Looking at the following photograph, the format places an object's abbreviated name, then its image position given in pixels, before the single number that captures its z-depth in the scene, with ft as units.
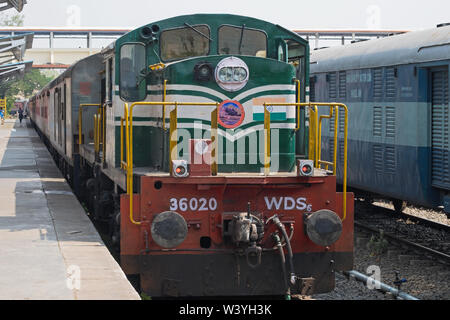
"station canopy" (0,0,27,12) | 94.43
